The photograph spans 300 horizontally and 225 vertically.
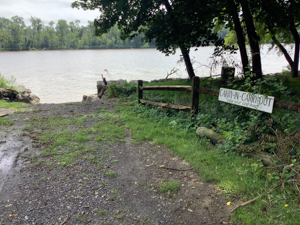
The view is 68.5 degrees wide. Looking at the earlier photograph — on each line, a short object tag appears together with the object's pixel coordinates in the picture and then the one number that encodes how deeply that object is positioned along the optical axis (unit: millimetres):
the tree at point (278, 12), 8445
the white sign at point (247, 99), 3960
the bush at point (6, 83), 13477
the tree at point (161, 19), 8062
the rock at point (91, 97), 13026
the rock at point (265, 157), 3575
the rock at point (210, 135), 4775
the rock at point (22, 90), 14838
